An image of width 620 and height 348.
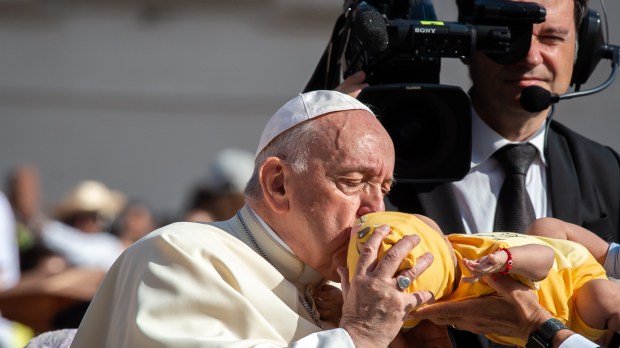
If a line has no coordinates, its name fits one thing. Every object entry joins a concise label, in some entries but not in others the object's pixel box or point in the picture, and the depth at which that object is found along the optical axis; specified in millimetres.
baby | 7262
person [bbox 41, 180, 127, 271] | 17766
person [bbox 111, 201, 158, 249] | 18672
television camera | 9219
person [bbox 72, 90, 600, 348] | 7098
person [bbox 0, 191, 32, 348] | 13250
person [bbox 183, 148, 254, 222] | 14680
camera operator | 9789
